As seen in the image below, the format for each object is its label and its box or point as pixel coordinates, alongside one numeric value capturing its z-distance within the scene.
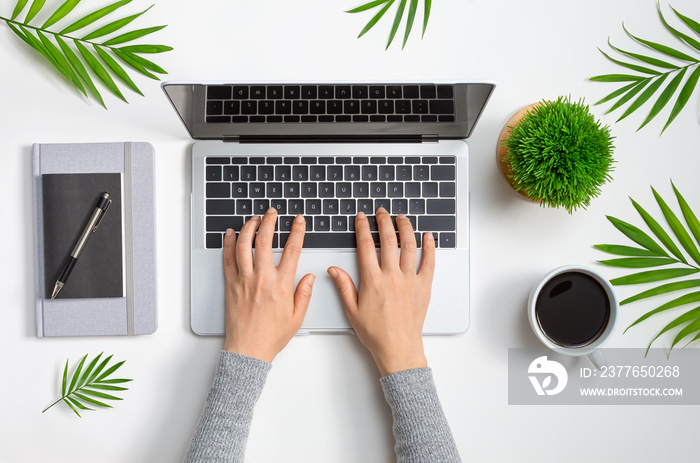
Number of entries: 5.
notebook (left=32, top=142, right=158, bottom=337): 0.72
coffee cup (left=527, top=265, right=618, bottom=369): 0.67
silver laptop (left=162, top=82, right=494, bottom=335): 0.71
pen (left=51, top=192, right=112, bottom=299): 0.71
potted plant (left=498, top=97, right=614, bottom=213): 0.60
